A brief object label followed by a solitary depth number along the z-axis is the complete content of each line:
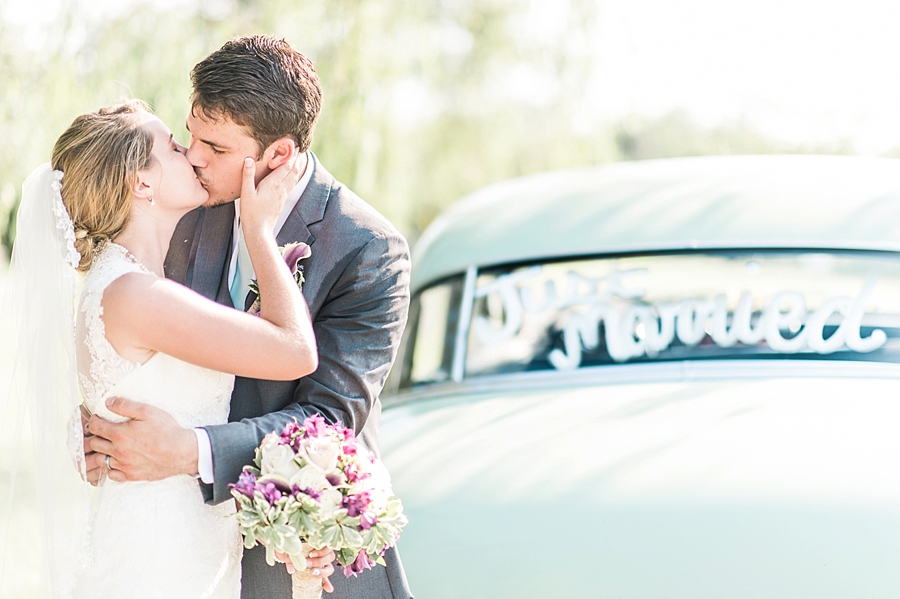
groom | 2.24
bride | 2.20
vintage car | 2.36
